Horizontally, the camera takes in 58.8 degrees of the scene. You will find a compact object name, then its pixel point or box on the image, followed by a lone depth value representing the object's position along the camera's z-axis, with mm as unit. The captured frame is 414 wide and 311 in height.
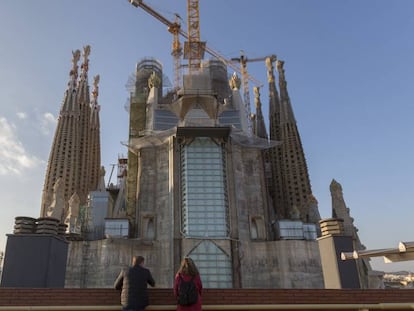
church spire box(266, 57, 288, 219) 59819
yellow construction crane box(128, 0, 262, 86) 63188
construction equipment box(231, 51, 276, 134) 82481
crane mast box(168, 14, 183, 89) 63175
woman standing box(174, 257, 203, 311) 6402
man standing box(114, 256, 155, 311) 6543
